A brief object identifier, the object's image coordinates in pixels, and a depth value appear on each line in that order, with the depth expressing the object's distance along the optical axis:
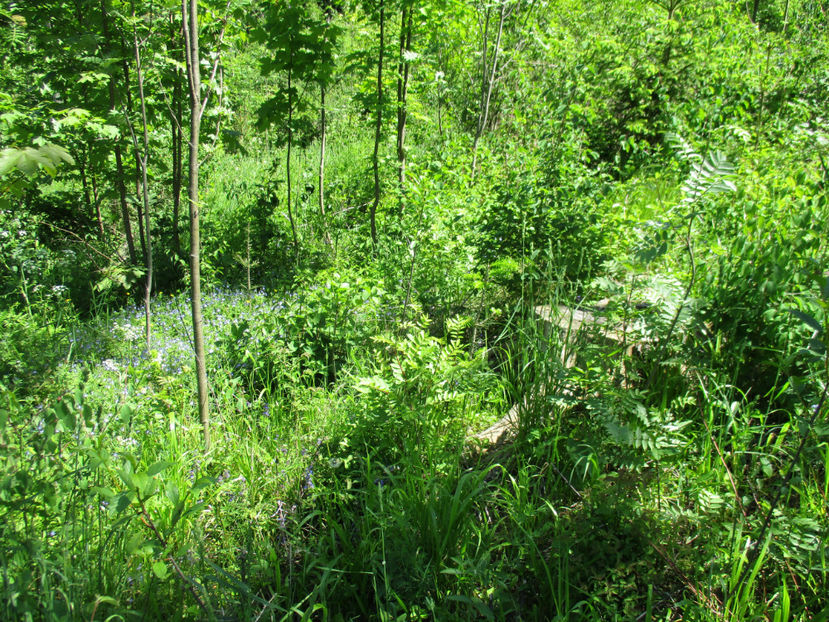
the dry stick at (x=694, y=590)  1.52
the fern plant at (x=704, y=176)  1.72
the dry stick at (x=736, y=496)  1.68
